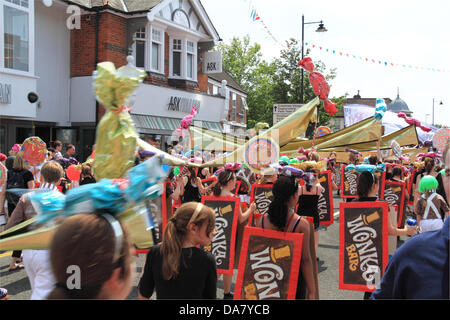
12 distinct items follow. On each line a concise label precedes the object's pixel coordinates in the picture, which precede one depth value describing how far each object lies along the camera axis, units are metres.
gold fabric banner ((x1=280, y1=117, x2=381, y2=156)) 7.20
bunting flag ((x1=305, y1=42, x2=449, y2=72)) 12.39
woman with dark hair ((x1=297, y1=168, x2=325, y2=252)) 6.38
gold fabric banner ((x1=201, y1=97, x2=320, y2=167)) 5.15
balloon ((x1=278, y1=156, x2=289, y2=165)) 6.05
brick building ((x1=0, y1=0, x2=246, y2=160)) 14.34
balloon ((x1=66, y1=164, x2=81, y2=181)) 7.27
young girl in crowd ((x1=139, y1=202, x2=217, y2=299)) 2.59
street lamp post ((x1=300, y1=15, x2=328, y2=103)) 18.55
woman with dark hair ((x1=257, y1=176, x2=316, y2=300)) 3.46
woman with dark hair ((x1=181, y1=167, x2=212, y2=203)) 7.05
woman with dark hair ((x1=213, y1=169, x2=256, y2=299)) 5.34
